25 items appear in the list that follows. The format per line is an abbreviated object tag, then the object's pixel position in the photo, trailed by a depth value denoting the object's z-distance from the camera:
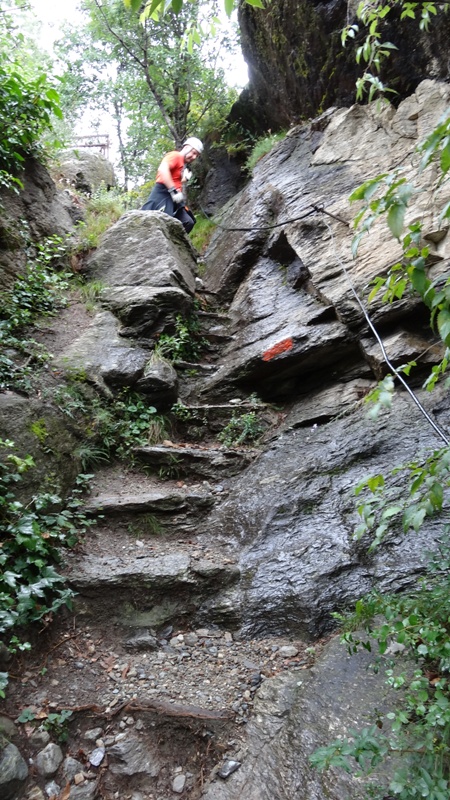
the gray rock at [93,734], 2.69
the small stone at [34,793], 2.36
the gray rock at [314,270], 4.80
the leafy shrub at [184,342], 5.90
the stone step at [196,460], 4.82
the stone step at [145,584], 3.42
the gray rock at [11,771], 2.28
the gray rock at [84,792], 2.43
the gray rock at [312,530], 3.35
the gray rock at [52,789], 2.41
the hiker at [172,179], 7.63
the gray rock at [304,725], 2.35
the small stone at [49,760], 2.47
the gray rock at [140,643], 3.32
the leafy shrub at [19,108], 4.98
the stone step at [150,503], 4.08
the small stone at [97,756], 2.59
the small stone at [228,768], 2.59
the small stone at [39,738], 2.54
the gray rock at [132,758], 2.58
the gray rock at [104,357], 4.97
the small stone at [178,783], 2.57
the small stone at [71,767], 2.52
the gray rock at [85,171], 9.31
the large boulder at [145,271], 6.00
